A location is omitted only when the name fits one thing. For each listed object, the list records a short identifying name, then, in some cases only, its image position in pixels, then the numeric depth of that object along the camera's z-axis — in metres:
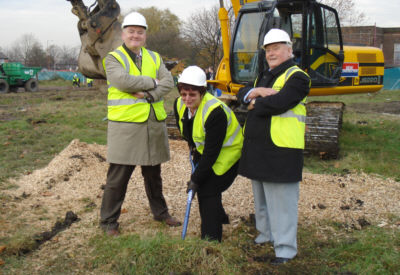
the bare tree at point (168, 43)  41.48
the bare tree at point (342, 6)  24.31
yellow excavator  7.52
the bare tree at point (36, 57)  56.59
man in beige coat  3.94
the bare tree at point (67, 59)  73.60
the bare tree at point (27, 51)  57.66
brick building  42.58
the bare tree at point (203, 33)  21.91
